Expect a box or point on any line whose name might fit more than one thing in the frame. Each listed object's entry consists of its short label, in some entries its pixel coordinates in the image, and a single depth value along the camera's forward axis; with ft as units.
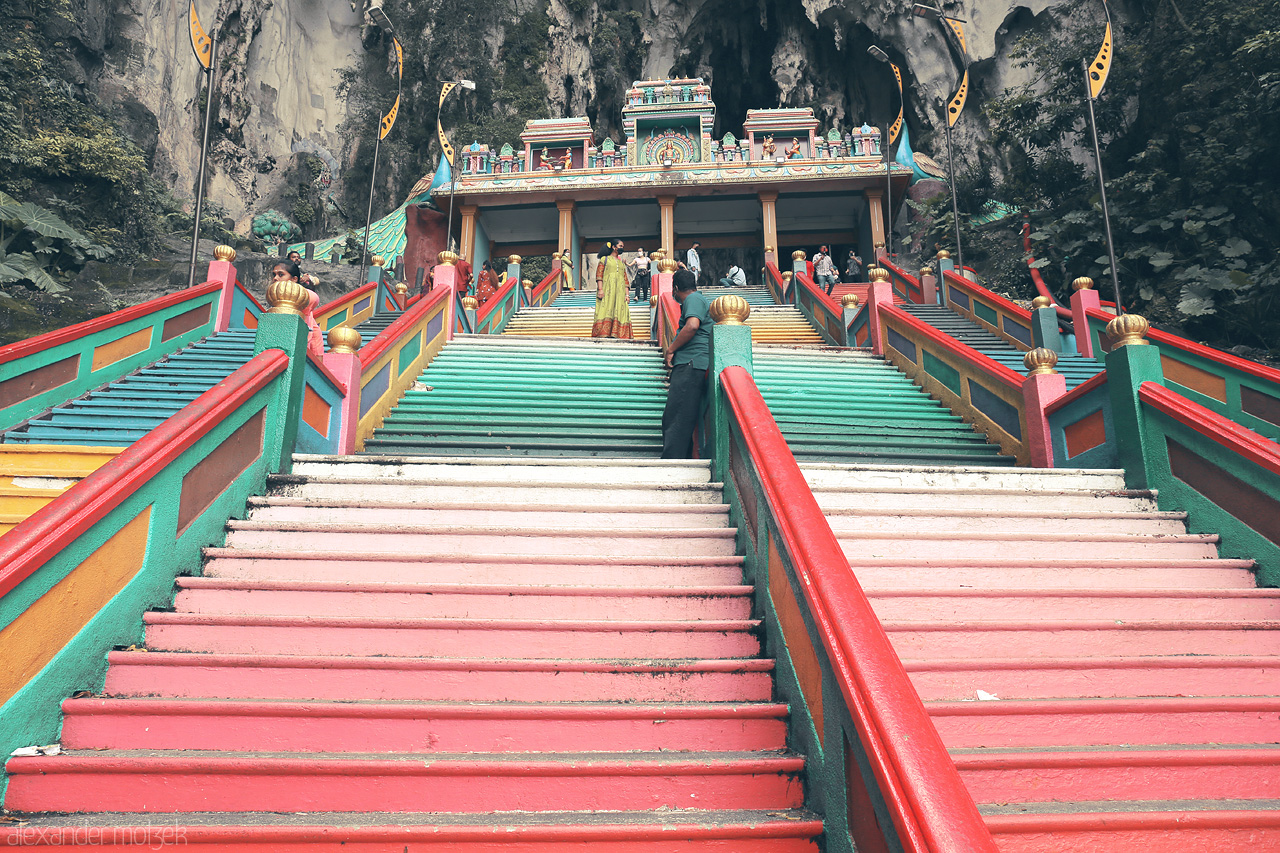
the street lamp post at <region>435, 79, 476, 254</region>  52.95
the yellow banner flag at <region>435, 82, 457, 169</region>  52.91
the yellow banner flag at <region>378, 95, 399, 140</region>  49.47
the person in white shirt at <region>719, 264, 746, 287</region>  57.98
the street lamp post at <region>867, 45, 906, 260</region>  62.86
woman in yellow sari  34.76
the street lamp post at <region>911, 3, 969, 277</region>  46.62
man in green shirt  16.46
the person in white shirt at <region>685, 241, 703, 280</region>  57.21
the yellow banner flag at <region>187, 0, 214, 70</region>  32.40
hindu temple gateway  67.26
